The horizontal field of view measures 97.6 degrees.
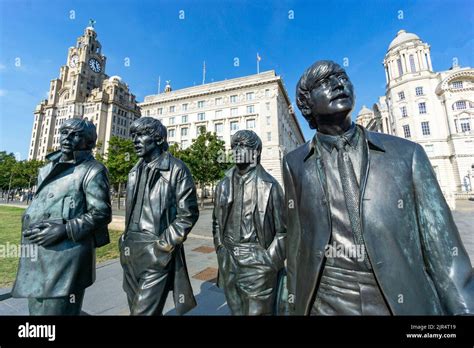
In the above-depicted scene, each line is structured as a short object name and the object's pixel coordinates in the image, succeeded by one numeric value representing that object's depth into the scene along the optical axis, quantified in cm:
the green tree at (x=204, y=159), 2166
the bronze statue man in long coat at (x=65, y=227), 217
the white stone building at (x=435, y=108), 3450
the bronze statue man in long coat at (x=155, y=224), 230
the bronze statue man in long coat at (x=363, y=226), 116
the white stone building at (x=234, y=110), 3722
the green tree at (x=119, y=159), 2109
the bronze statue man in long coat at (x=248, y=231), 252
